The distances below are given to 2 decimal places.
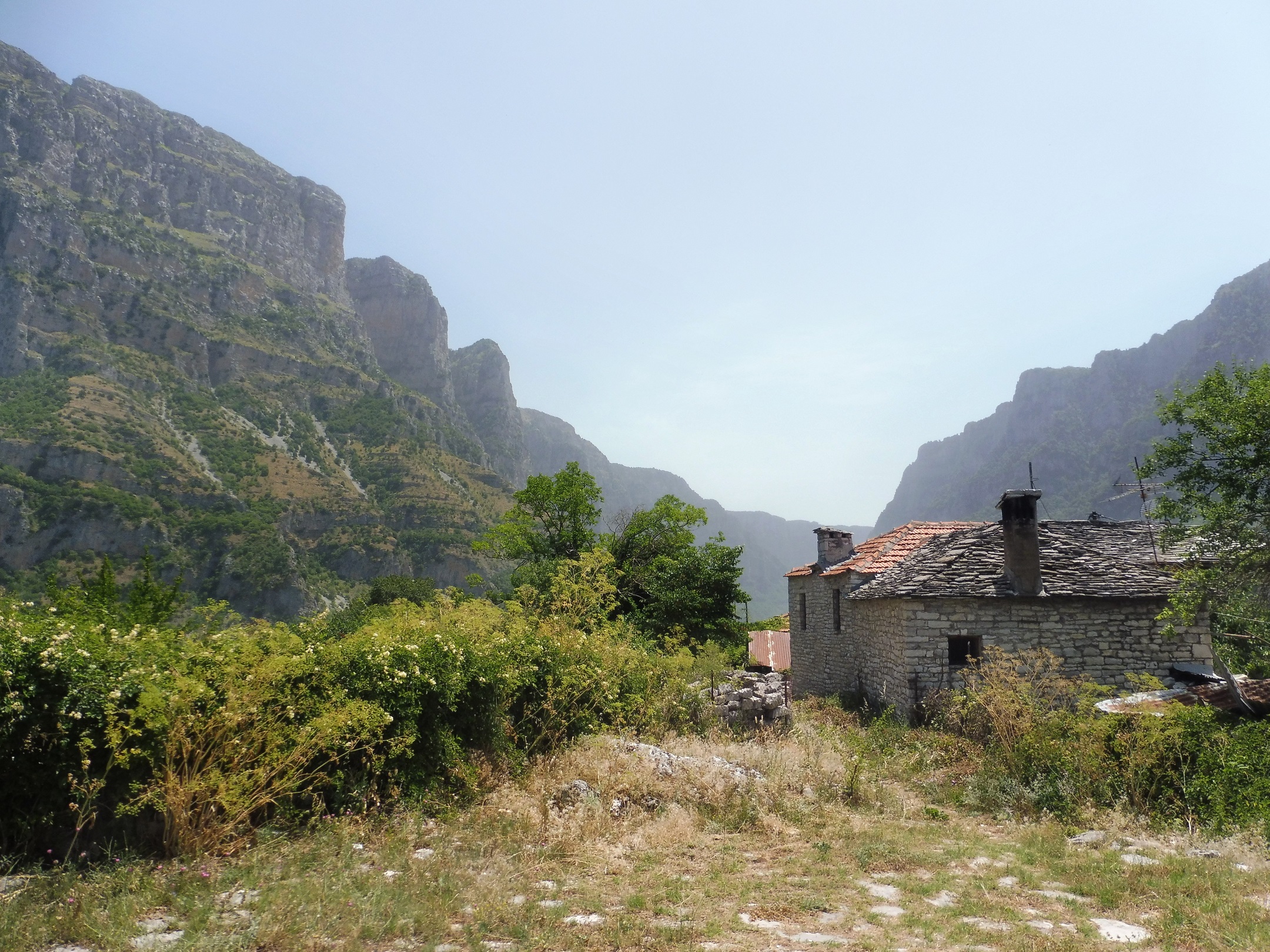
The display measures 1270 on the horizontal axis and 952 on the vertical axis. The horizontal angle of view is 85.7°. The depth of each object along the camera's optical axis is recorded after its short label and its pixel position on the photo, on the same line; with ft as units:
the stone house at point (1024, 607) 47.06
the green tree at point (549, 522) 88.94
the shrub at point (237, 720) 15.37
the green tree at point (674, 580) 75.41
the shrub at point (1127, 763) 23.21
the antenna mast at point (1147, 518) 46.26
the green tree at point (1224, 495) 39.55
